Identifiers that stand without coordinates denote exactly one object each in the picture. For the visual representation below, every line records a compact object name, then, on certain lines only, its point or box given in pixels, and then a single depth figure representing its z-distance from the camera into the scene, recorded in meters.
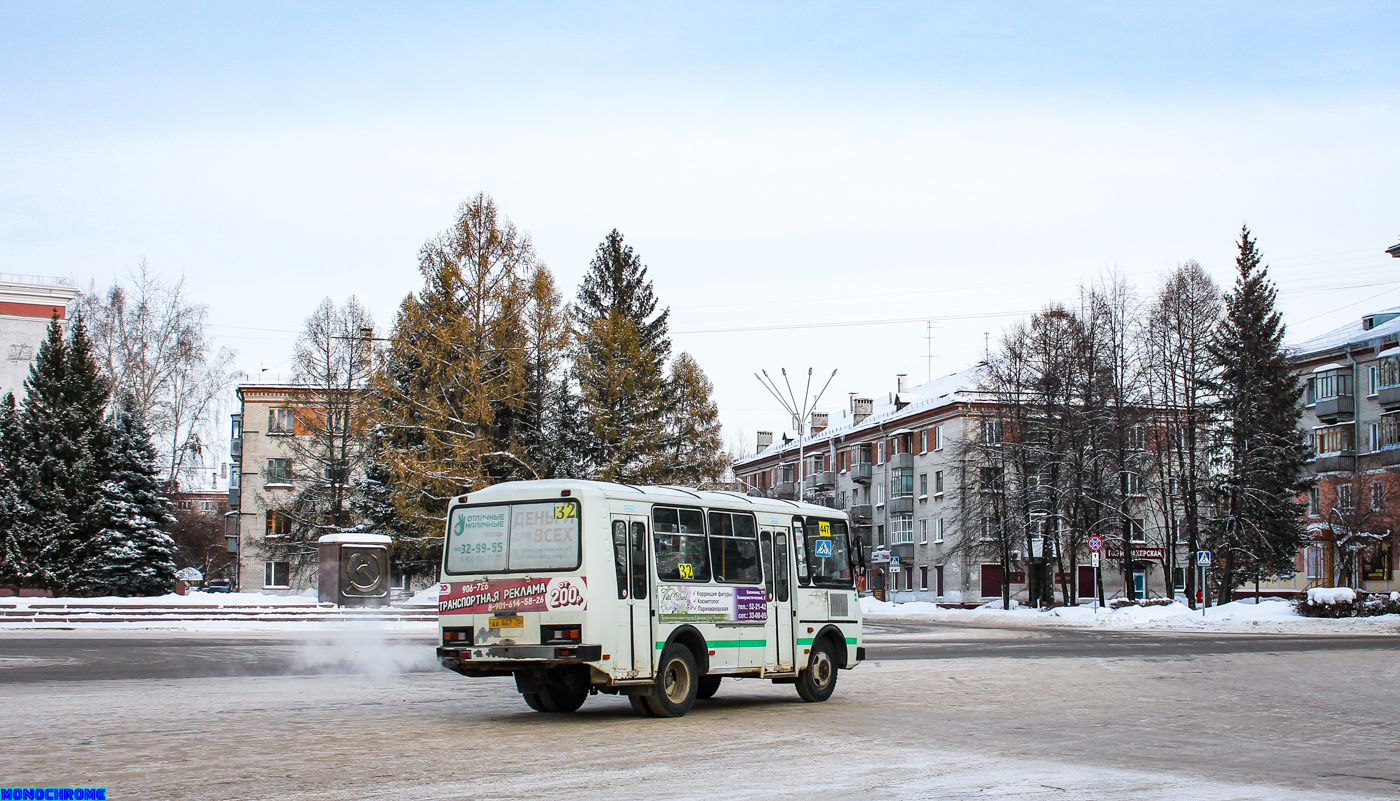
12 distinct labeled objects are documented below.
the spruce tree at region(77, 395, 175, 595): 46.22
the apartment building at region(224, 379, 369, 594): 73.56
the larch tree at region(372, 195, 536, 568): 44.75
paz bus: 14.09
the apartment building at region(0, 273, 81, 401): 77.00
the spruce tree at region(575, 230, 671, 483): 50.59
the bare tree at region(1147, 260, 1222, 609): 52.66
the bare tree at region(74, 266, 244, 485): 57.19
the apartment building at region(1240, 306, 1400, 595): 64.62
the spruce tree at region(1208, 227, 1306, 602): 53.28
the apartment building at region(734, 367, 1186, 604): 77.25
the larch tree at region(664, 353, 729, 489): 53.41
